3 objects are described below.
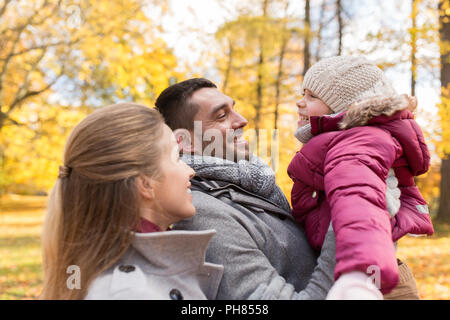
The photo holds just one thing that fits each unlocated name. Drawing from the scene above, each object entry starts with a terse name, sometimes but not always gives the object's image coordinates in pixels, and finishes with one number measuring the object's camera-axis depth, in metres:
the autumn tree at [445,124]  7.30
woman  1.56
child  1.31
